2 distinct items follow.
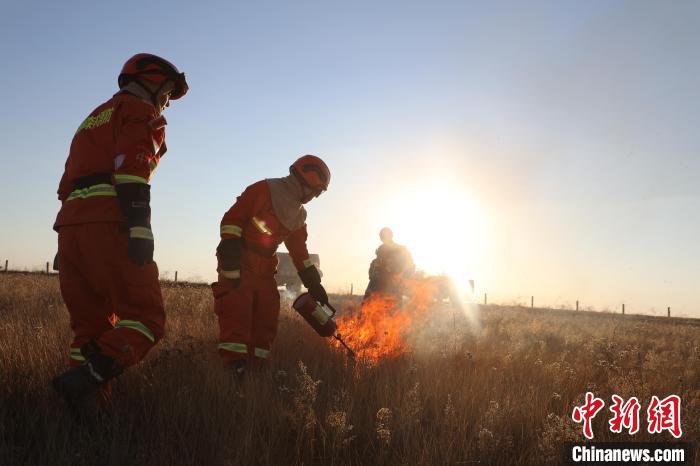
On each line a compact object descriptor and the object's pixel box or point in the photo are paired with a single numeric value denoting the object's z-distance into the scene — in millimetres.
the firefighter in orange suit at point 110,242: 2709
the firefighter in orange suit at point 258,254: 4219
